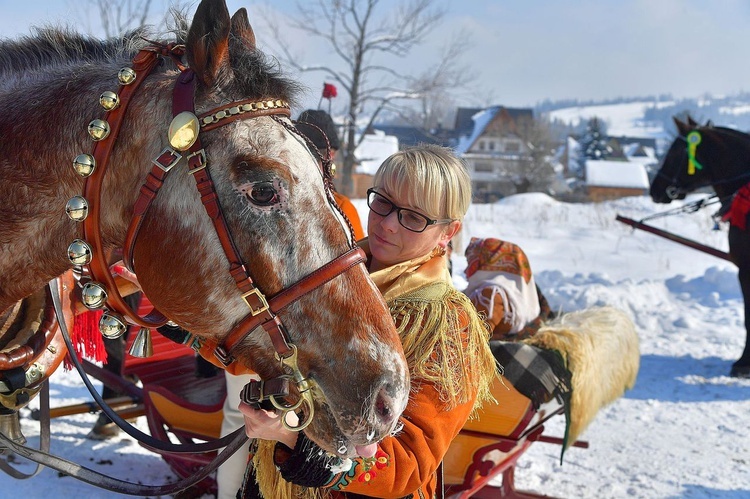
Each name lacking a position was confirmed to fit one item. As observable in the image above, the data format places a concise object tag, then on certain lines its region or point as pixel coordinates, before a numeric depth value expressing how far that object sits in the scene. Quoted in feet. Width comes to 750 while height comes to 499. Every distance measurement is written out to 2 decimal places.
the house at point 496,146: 133.28
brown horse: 4.29
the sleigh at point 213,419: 8.98
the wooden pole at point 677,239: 22.06
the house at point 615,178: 143.64
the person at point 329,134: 11.35
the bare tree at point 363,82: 53.01
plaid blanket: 8.86
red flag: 14.98
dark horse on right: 19.61
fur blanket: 9.59
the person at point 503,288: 10.10
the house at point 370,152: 84.33
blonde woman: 5.04
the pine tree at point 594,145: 176.65
